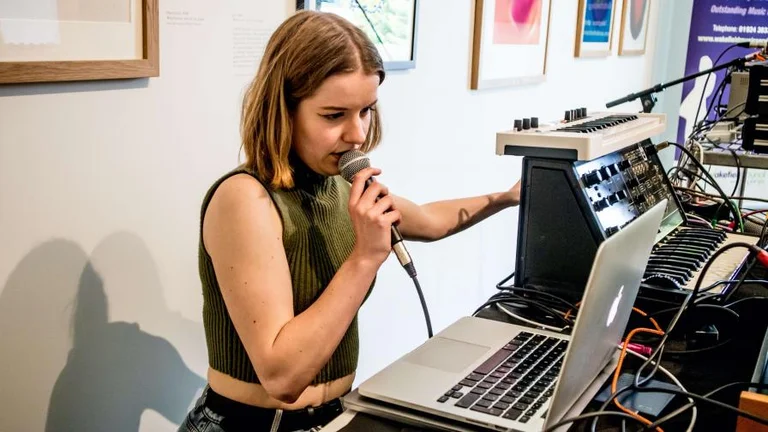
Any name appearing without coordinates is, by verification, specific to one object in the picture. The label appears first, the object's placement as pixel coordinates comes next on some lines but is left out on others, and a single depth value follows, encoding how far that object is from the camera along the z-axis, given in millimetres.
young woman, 1152
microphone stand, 2207
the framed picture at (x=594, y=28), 3707
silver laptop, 941
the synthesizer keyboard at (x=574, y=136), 1488
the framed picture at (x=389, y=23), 2082
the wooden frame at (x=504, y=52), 2711
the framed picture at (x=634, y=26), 4363
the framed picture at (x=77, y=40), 1244
